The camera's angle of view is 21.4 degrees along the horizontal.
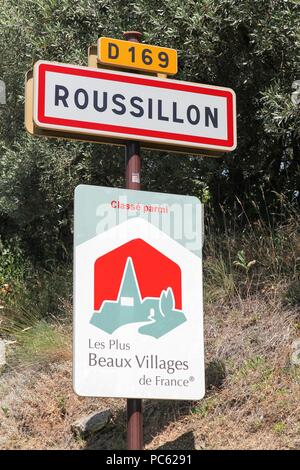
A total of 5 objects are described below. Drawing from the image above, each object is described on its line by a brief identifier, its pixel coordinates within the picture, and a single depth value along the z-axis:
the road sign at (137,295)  5.37
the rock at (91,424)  6.80
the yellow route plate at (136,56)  5.98
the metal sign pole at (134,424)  5.34
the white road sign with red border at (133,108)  5.72
